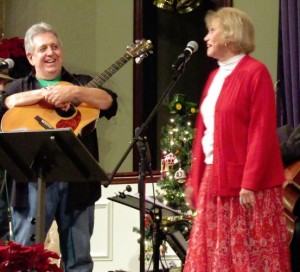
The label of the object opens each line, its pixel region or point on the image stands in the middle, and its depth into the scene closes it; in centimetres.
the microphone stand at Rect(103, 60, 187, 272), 744
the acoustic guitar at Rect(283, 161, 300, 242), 746
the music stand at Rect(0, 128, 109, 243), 607
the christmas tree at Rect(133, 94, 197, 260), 1059
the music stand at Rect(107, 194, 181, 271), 812
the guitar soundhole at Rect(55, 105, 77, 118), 709
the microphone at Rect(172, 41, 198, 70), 743
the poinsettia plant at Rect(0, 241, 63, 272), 483
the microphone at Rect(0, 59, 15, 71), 755
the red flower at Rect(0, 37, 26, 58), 1229
